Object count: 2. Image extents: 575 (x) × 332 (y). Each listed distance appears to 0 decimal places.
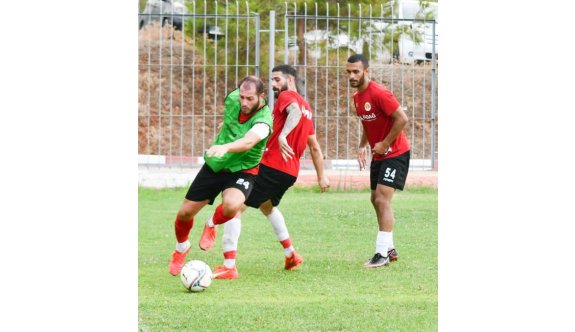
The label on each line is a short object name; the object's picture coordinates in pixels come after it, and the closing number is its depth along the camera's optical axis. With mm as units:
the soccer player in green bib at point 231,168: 13594
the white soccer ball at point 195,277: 13344
